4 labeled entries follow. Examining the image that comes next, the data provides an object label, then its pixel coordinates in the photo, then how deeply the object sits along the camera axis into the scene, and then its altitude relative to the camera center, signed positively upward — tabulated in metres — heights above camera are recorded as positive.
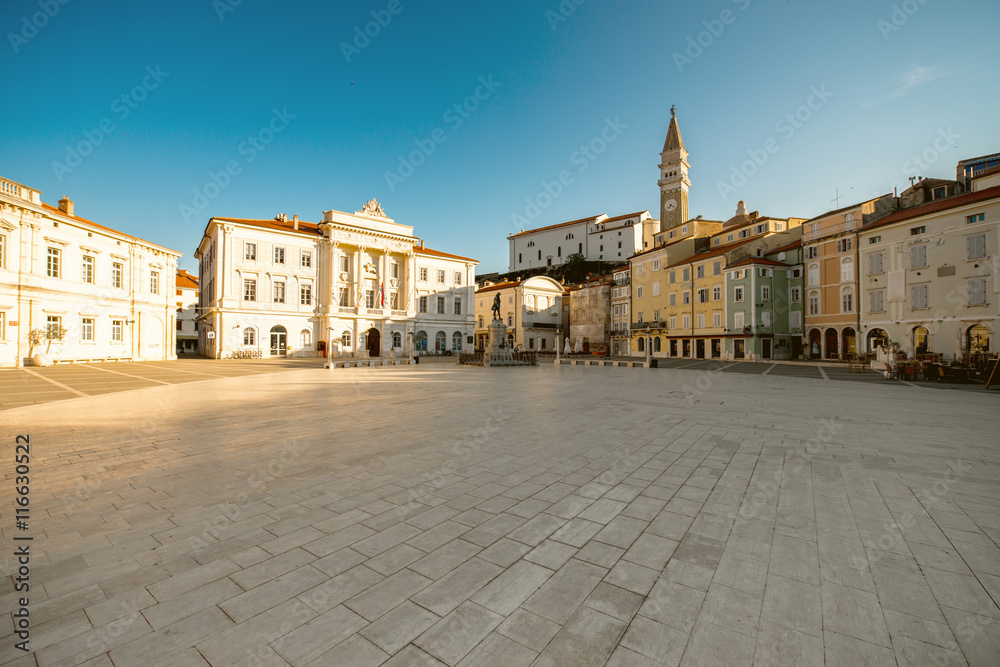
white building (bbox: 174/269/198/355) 62.60 +3.36
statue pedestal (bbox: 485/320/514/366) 29.53 -0.75
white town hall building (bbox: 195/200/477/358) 39.22 +5.34
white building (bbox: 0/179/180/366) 24.48 +3.63
